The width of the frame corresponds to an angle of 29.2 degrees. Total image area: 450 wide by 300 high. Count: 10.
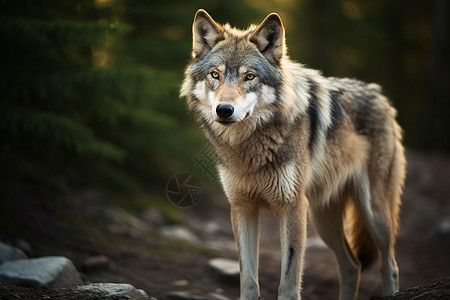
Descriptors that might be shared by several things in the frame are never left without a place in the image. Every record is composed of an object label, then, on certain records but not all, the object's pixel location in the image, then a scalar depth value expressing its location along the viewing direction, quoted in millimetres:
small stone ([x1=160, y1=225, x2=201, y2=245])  13387
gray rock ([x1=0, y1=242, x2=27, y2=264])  8375
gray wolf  7301
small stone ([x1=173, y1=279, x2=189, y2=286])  9395
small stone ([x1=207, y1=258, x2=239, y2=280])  9875
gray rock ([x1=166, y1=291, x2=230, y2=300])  8523
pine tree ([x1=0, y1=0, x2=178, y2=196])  10602
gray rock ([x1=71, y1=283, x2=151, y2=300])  6457
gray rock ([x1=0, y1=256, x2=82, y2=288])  7430
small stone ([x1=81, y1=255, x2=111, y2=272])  9195
